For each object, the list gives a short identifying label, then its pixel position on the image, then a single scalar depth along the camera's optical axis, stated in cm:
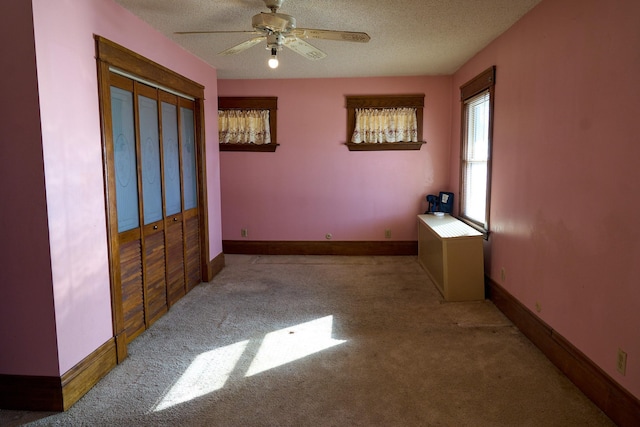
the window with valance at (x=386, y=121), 567
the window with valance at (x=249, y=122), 579
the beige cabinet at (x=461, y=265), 398
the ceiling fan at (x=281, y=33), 274
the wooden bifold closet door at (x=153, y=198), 308
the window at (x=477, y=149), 407
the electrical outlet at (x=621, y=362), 211
